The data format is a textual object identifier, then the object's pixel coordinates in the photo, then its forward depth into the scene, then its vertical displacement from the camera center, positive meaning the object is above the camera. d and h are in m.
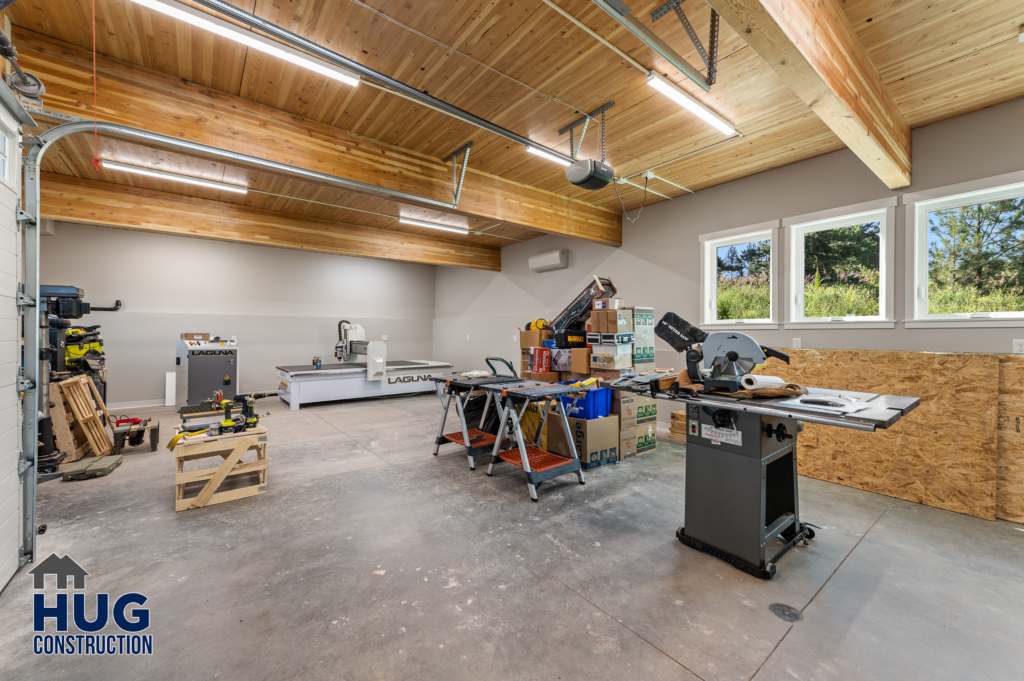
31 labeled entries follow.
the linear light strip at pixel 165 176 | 4.31 +1.93
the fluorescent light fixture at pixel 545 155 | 4.09 +1.97
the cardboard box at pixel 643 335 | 4.57 +0.06
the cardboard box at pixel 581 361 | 4.64 -0.25
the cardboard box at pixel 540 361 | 4.95 -0.27
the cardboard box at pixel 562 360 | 4.87 -0.25
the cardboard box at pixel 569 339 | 5.02 +0.01
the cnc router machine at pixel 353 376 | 7.15 -0.73
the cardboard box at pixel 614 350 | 4.35 -0.11
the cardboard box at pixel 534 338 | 5.18 +0.02
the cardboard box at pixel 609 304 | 4.42 +0.41
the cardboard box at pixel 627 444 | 4.36 -1.17
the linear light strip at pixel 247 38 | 2.31 +1.97
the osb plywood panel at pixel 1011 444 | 2.94 -0.78
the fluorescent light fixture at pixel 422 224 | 6.76 +2.02
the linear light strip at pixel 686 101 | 2.98 +1.96
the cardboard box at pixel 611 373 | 4.36 -0.38
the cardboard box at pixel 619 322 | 4.33 +0.20
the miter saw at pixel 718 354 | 2.42 -0.09
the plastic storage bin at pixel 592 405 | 4.12 -0.70
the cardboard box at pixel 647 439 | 4.61 -1.18
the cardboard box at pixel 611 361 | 4.35 -0.24
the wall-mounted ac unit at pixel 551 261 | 7.29 +1.49
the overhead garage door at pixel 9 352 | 2.04 -0.08
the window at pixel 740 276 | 4.96 +0.85
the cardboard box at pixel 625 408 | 4.34 -0.76
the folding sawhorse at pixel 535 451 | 3.29 -1.05
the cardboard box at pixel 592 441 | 4.03 -1.06
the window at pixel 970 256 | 3.53 +0.80
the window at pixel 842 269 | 4.13 +0.80
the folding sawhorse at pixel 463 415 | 3.99 -0.81
